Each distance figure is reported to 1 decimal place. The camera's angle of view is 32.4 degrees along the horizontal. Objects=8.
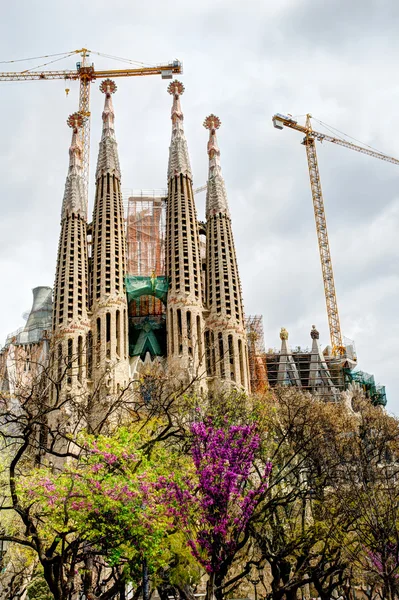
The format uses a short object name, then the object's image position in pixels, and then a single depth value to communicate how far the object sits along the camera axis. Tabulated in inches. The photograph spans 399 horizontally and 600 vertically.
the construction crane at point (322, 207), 3159.5
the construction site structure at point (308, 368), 2657.2
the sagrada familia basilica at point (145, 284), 2065.7
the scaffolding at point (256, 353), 2564.0
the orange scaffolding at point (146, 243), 2465.6
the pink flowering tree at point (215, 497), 641.0
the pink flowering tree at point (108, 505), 590.9
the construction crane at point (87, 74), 3147.1
